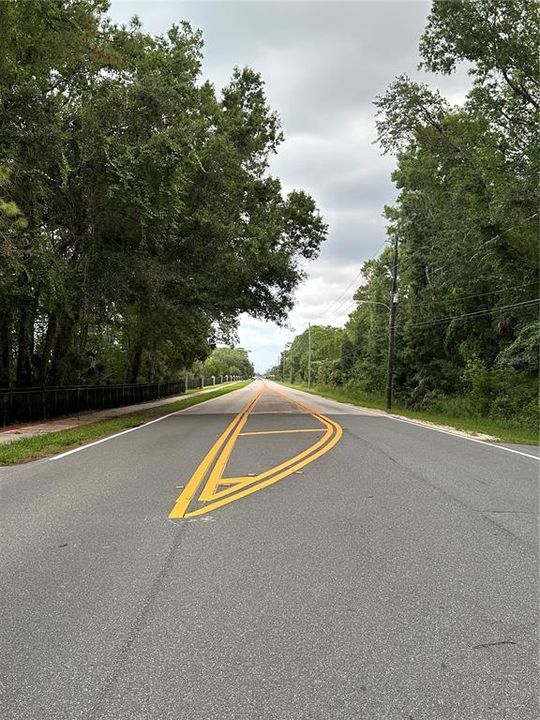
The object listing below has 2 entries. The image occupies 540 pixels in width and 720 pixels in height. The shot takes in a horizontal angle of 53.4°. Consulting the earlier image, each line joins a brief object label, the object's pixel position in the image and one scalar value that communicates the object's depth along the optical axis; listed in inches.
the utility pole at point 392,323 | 1102.4
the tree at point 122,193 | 553.6
